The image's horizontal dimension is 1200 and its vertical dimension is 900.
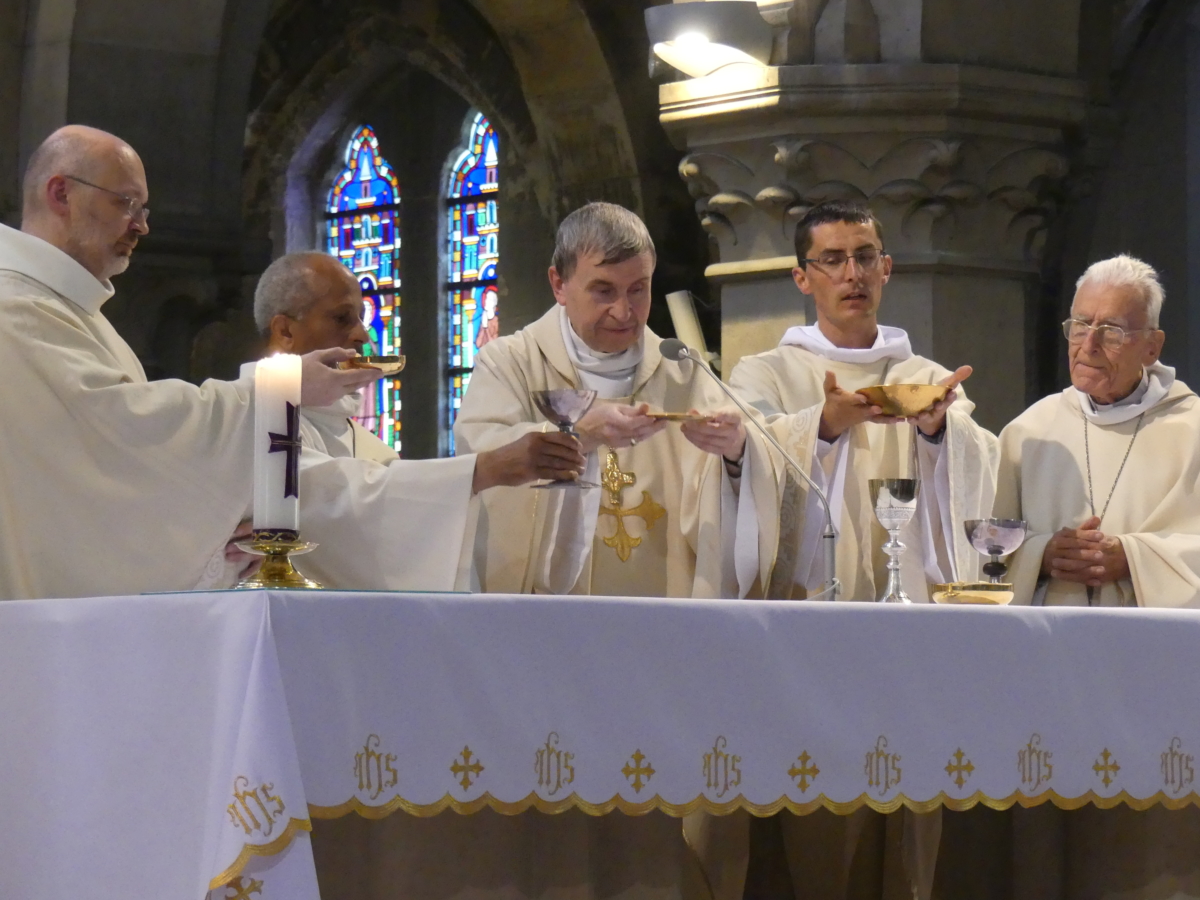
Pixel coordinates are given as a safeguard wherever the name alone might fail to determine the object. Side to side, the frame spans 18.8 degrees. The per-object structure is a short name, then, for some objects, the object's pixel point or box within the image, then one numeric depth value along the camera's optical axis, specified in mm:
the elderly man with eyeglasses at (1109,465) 8773
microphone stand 7401
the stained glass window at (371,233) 23454
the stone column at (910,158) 12277
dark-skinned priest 7473
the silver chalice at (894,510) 7397
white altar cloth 5404
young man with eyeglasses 8494
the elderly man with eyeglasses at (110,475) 7356
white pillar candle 6124
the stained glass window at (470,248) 22625
